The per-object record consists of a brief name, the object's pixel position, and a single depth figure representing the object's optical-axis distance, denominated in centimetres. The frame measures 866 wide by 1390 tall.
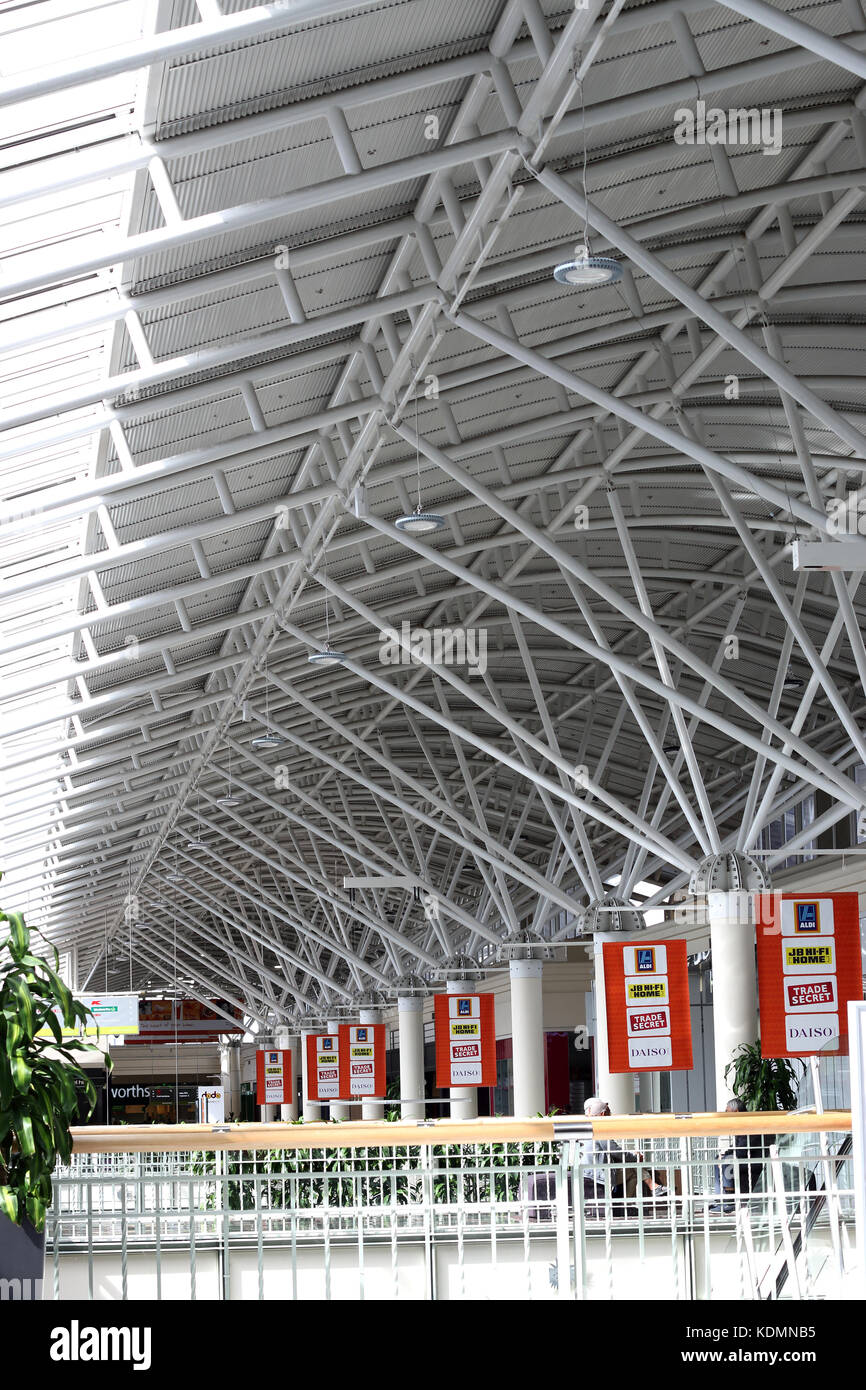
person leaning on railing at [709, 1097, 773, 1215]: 1450
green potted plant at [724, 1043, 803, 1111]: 2561
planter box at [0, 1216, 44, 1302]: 825
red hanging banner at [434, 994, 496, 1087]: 3659
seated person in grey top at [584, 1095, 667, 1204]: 1917
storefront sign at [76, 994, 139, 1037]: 4716
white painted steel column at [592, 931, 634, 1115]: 3618
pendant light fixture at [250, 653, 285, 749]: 3172
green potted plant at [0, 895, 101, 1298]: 849
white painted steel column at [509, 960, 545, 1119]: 4375
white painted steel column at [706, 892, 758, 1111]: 2934
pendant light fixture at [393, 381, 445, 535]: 1781
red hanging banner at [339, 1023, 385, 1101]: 4731
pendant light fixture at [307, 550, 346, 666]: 2411
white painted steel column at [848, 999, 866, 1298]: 609
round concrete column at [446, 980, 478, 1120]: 4847
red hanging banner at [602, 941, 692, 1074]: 2527
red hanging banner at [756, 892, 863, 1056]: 2244
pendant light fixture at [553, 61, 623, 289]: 1166
